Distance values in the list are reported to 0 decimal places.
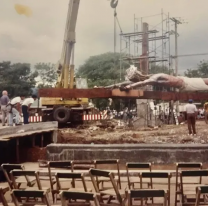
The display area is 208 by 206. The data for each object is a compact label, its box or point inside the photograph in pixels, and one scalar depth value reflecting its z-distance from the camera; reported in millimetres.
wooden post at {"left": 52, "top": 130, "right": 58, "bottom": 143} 13501
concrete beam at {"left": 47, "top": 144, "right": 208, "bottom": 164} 9234
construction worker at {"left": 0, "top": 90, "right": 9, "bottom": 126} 13828
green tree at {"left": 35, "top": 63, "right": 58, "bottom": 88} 47938
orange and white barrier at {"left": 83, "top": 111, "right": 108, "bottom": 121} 20641
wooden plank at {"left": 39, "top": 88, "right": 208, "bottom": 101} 15617
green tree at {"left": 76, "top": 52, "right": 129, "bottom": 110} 48031
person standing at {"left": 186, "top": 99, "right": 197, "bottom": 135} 13312
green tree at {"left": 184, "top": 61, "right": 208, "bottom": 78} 43438
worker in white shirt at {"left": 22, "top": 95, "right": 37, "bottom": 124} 13445
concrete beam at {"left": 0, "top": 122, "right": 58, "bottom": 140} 10643
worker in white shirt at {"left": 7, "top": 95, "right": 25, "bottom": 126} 13594
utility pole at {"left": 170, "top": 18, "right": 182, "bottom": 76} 29469
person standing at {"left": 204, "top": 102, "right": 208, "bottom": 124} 16562
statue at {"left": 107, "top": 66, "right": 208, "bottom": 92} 18031
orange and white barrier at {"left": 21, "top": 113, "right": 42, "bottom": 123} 20869
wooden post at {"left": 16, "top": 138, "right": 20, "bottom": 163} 10782
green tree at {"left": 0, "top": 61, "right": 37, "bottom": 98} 40219
